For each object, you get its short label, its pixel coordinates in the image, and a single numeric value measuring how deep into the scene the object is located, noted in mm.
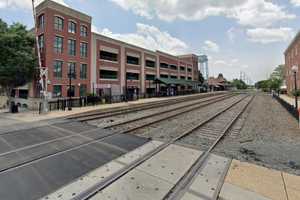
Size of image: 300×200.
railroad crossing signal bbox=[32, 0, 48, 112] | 16594
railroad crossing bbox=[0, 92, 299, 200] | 3787
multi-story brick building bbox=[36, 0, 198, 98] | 25672
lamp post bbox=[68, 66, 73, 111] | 18500
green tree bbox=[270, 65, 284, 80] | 70438
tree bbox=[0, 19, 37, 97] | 17656
